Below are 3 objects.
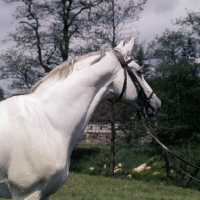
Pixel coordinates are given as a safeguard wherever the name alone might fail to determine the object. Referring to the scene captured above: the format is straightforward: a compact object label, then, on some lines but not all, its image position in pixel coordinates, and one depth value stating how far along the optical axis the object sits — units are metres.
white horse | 3.47
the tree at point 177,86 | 20.42
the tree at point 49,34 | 25.89
